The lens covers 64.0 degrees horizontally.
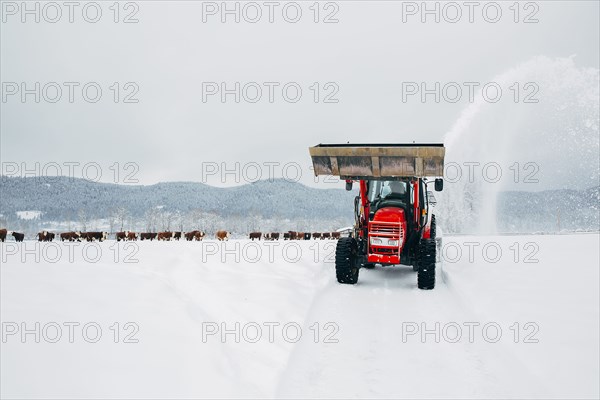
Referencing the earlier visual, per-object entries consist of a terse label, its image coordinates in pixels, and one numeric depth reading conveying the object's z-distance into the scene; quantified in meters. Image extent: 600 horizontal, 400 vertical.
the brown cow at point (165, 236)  31.68
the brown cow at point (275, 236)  36.78
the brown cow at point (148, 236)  34.06
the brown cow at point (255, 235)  37.06
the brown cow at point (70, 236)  32.12
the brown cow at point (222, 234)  28.02
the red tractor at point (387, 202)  10.23
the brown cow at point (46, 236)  28.02
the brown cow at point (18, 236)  27.83
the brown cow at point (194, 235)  28.73
